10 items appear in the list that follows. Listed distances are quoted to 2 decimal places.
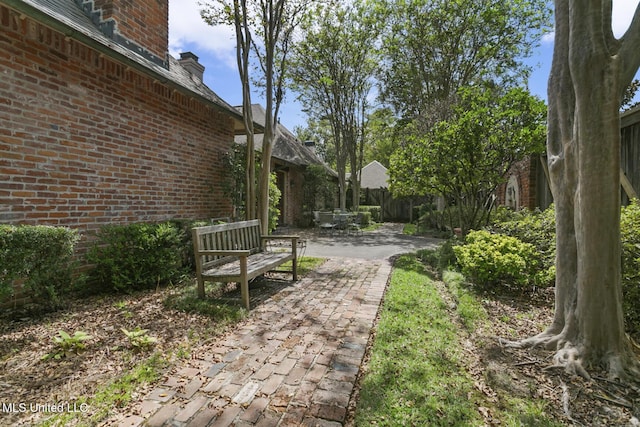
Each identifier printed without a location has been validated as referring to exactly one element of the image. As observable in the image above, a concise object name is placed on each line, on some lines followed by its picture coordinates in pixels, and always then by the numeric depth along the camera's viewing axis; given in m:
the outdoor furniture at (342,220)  13.32
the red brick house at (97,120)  3.79
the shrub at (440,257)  6.36
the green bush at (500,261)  4.39
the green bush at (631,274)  3.22
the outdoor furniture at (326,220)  13.26
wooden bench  4.11
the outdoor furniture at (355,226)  14.21
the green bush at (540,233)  4.36
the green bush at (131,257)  4.47
